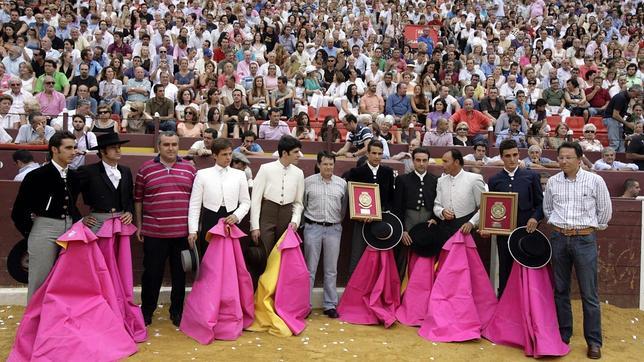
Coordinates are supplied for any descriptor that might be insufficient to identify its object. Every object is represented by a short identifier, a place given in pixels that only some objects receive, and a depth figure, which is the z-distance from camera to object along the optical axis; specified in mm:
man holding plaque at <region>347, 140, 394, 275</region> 6555
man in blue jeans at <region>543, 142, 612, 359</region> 5613
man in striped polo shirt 5695
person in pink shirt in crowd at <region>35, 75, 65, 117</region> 10320
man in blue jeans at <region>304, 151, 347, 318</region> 6391
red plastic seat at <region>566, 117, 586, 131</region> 12586
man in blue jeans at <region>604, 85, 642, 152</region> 11797
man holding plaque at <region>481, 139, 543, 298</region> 6211
